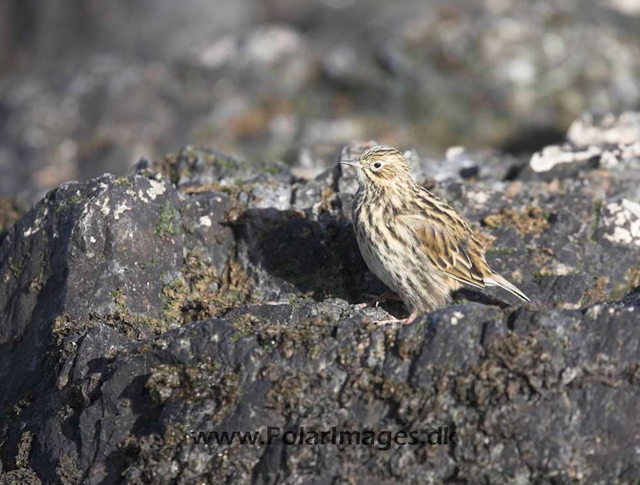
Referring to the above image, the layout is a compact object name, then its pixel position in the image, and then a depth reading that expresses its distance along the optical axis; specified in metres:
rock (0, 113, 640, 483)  13.83
